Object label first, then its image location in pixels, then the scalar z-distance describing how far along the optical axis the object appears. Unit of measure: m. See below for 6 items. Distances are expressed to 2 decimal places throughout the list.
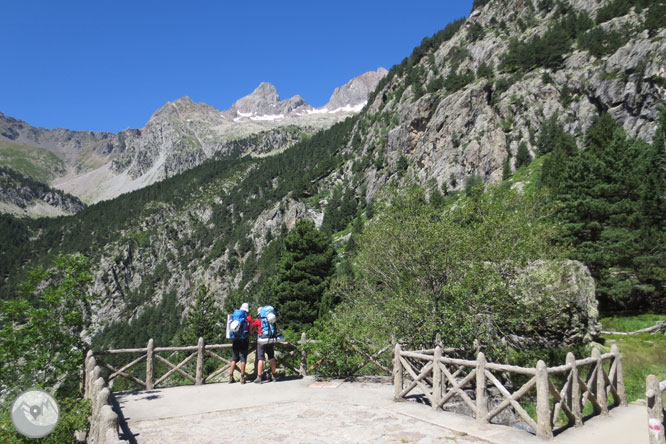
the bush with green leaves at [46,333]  11.74
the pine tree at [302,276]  36.50
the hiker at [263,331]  13.53
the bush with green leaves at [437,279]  14.88
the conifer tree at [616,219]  26.86
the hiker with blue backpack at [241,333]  13.57
